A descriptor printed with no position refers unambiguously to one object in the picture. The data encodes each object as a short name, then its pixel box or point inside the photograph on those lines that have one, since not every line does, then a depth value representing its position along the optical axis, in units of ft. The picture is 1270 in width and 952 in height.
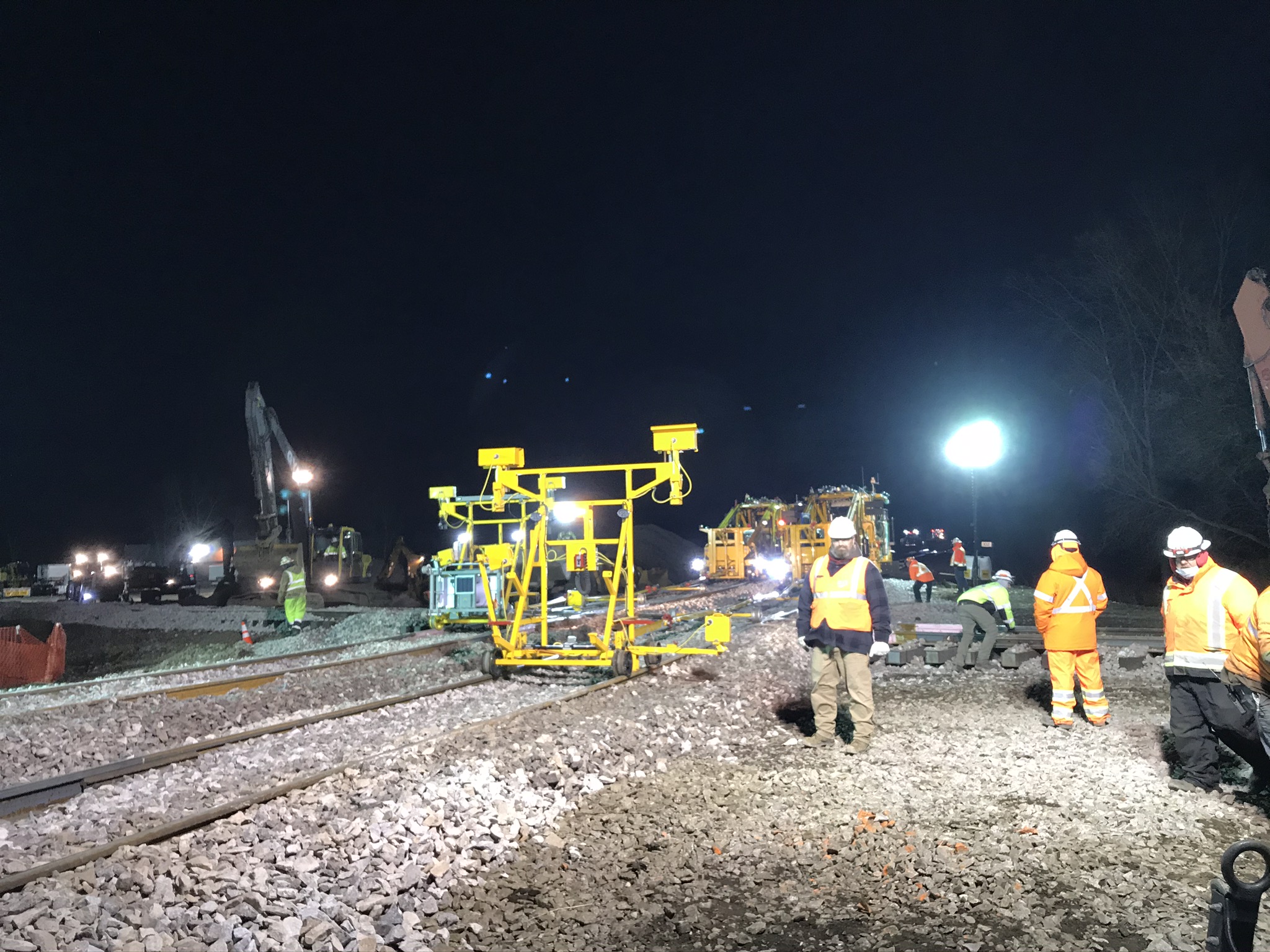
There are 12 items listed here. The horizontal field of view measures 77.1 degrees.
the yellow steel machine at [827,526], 75.31
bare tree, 63.82
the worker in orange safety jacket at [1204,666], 17.30
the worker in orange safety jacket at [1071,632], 23.32
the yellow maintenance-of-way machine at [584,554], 30.48
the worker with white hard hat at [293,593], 58.08
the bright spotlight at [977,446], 90.02
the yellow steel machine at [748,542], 83.35
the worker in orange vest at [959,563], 68.23
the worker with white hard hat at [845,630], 21.81
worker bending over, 33.53
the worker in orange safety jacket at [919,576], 59.88
